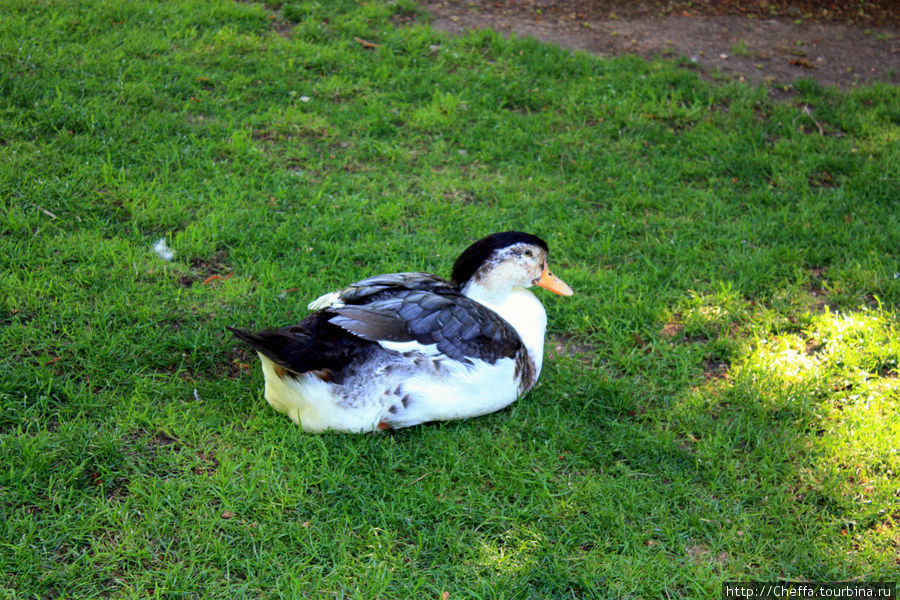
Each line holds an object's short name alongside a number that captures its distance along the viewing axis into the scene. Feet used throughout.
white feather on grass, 15.15
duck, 10.95
